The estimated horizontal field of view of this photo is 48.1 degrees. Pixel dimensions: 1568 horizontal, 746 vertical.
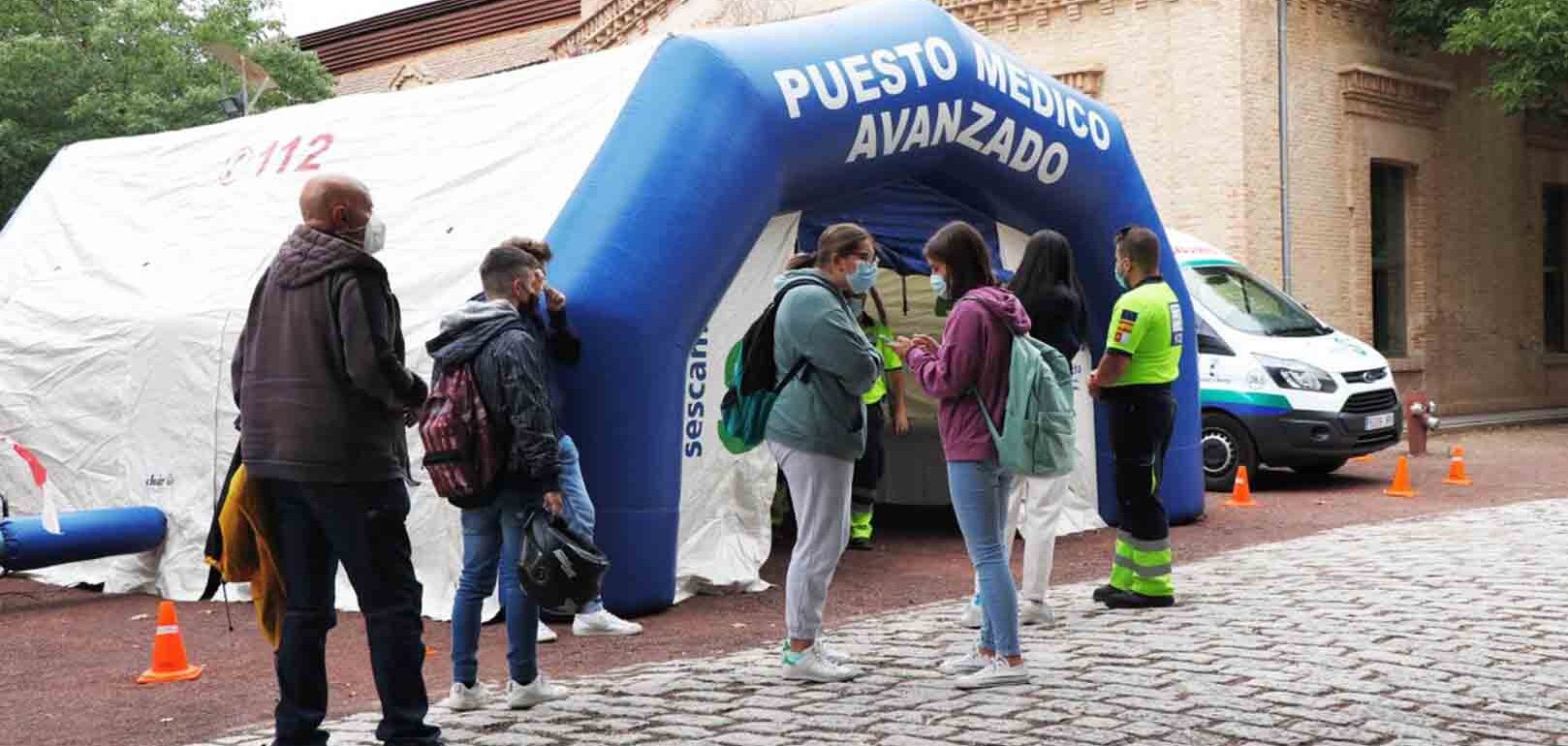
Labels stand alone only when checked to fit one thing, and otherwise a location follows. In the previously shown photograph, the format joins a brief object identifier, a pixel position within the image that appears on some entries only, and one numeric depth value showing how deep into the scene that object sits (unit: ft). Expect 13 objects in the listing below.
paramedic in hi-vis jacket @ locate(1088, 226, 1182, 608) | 26.81
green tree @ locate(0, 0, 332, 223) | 70.18
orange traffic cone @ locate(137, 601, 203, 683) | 23.93
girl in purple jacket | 21.12
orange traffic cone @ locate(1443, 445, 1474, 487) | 49.16
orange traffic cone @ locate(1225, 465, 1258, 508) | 43.55
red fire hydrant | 58.90
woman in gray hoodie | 20.94
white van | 47.52
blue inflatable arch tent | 27.30
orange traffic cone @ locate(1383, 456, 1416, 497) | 46.50
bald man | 17.02
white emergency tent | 30.25
